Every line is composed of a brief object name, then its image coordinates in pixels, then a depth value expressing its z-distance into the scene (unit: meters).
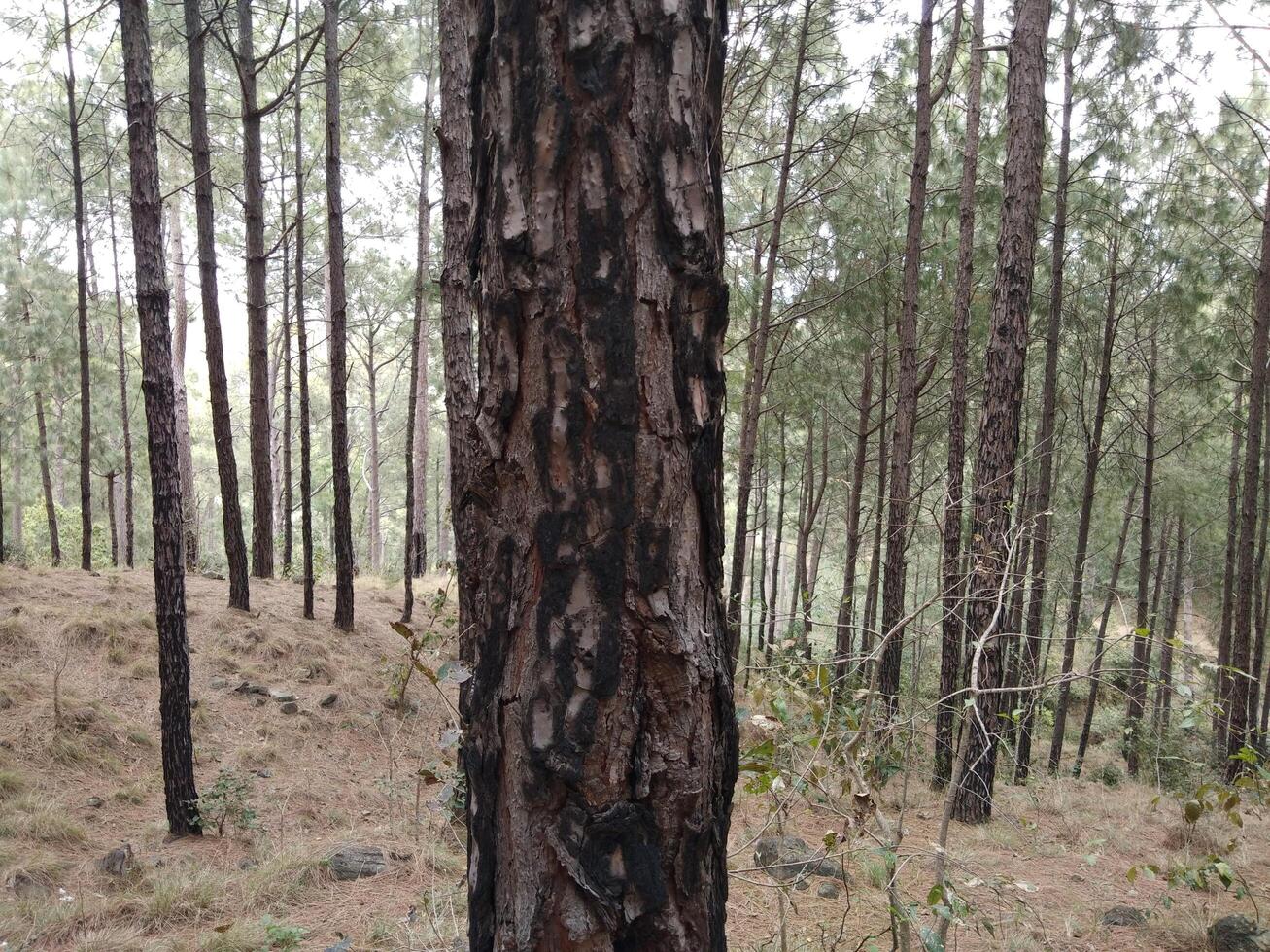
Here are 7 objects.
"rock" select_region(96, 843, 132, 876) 4.14
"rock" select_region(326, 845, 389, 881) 4.30
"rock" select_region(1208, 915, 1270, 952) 3.42
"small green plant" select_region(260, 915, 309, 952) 3.34
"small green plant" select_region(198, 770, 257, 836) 4.89
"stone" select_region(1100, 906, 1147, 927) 3.96
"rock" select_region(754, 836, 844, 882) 4.12
